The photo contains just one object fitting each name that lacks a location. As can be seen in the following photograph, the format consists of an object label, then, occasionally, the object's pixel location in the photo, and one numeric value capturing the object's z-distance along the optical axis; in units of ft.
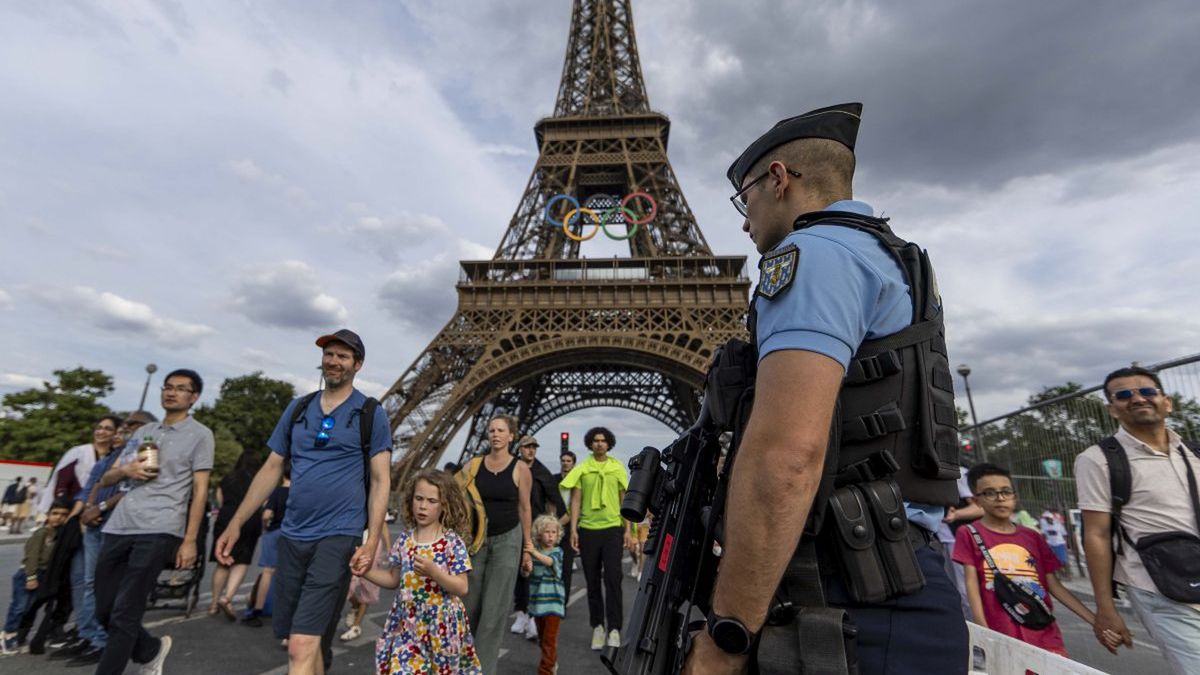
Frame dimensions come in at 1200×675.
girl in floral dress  10.41
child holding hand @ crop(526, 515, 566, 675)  13.57
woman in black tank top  12.49
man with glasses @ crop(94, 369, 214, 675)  11.04
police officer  3.67
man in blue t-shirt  10.16
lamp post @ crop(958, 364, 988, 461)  27.68
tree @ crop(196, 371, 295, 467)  136.26
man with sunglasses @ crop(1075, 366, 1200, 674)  8.66
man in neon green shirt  16.97
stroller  19.97
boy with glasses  10.90
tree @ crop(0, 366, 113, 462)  98.73
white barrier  6.72
